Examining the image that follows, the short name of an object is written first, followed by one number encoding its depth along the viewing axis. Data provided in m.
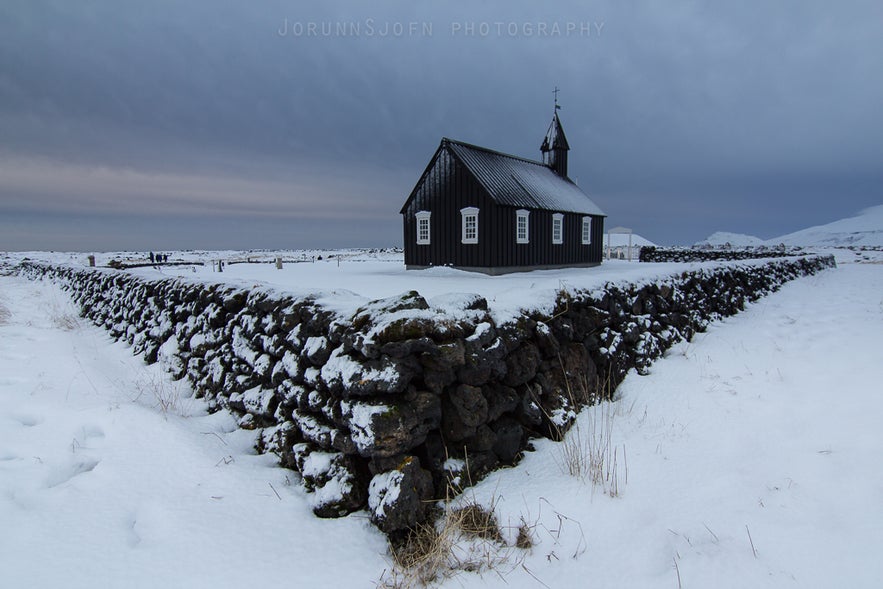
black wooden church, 19.31
